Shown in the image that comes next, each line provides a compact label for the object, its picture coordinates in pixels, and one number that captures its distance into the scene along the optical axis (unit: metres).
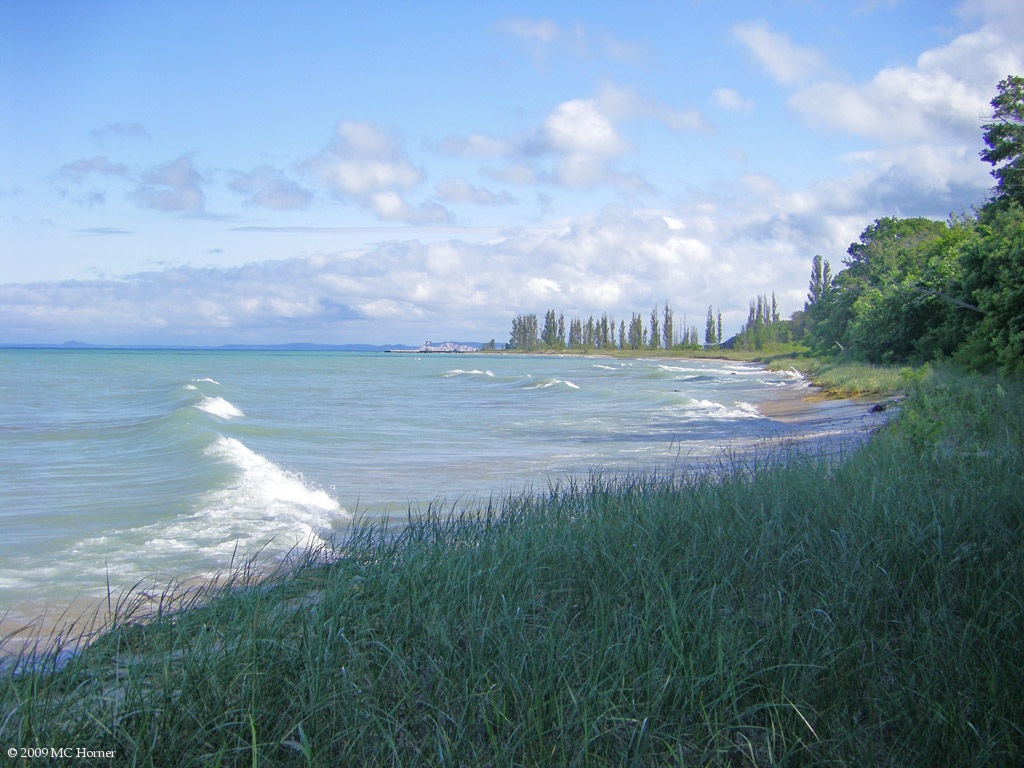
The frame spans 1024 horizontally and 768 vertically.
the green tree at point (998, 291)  18.45
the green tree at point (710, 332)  180.50
